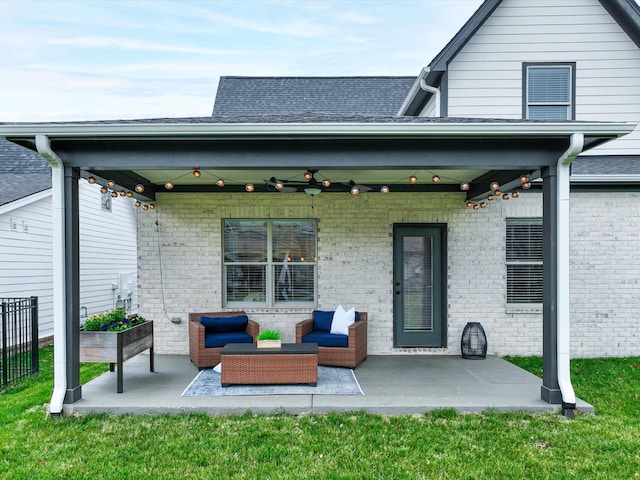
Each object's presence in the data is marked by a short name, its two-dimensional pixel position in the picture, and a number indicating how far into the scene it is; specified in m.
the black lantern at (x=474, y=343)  7.15
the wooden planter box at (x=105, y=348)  5.29
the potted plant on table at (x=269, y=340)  5.65
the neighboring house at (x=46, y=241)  8.67
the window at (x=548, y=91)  7.60
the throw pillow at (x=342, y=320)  6.84
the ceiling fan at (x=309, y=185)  5.74
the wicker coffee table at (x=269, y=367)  5.47
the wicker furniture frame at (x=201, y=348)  6.36
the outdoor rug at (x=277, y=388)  5.27
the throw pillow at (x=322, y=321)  7.05
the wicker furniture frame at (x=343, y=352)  6.44
